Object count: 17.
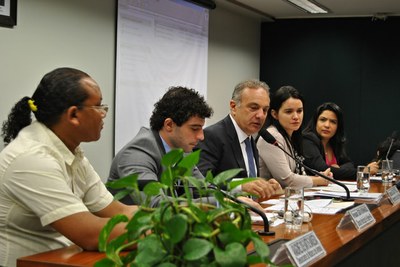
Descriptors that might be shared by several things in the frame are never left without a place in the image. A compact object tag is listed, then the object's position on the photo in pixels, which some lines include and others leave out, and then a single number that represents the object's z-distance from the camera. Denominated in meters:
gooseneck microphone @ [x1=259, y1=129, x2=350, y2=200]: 3.48
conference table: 1.78
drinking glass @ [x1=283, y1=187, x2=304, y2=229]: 2.38
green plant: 1.04
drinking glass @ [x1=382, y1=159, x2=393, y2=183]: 4.32
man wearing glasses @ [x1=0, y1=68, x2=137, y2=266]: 1.90
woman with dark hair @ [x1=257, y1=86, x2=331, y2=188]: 4.06
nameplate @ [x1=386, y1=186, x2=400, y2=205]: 3.36
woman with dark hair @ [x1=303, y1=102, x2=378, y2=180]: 5.17
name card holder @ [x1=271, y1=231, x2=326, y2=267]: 1.69
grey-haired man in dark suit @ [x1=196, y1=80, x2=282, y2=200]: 3.55
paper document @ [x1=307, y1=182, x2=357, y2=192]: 3.77
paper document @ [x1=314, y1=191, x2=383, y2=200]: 3.38
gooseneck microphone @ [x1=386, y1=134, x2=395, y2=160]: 5.21
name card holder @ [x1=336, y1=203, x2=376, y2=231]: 2.48
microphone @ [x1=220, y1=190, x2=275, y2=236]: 2.09
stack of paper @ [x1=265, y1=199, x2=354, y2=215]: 2.81
